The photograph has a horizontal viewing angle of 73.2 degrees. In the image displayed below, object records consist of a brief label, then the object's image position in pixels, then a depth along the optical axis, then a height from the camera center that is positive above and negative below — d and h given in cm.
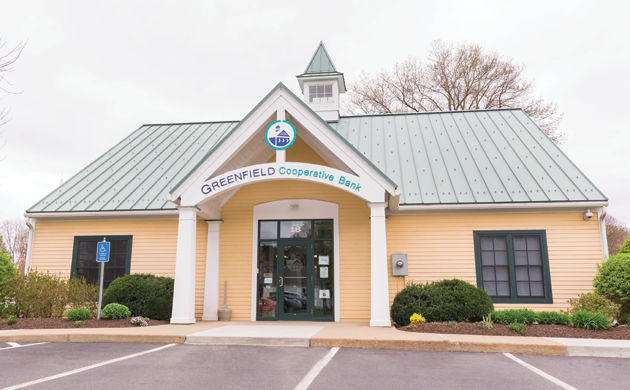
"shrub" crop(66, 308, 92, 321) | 1055 -102
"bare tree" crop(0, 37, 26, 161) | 968 +479
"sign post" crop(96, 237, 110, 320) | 1109 +48
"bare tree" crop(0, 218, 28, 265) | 5741 +574
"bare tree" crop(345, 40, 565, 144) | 2547 +1151
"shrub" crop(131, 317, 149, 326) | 1026 -116
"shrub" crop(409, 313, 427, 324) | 998 -108
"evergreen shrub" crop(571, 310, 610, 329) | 909 -103
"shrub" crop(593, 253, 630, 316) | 995 -20
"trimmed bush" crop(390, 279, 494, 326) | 1008 -72
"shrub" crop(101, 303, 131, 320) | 1054 -97
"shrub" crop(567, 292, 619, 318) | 1022 -79
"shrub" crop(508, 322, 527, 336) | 885 -115
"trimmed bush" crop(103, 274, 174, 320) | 1117 -62
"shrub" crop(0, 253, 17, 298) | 1127 -1
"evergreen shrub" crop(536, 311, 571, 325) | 991 -106
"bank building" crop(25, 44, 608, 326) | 1100 +149
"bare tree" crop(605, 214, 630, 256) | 4499 +391
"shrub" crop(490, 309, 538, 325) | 982 -101
